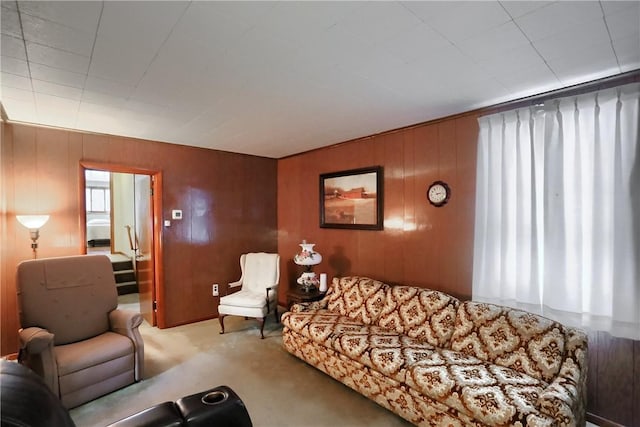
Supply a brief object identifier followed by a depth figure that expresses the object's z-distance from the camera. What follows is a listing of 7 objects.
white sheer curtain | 2.04
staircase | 5.84
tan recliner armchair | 2.30
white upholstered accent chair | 3.75
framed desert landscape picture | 3.68
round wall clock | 3.02
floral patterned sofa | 1.74
